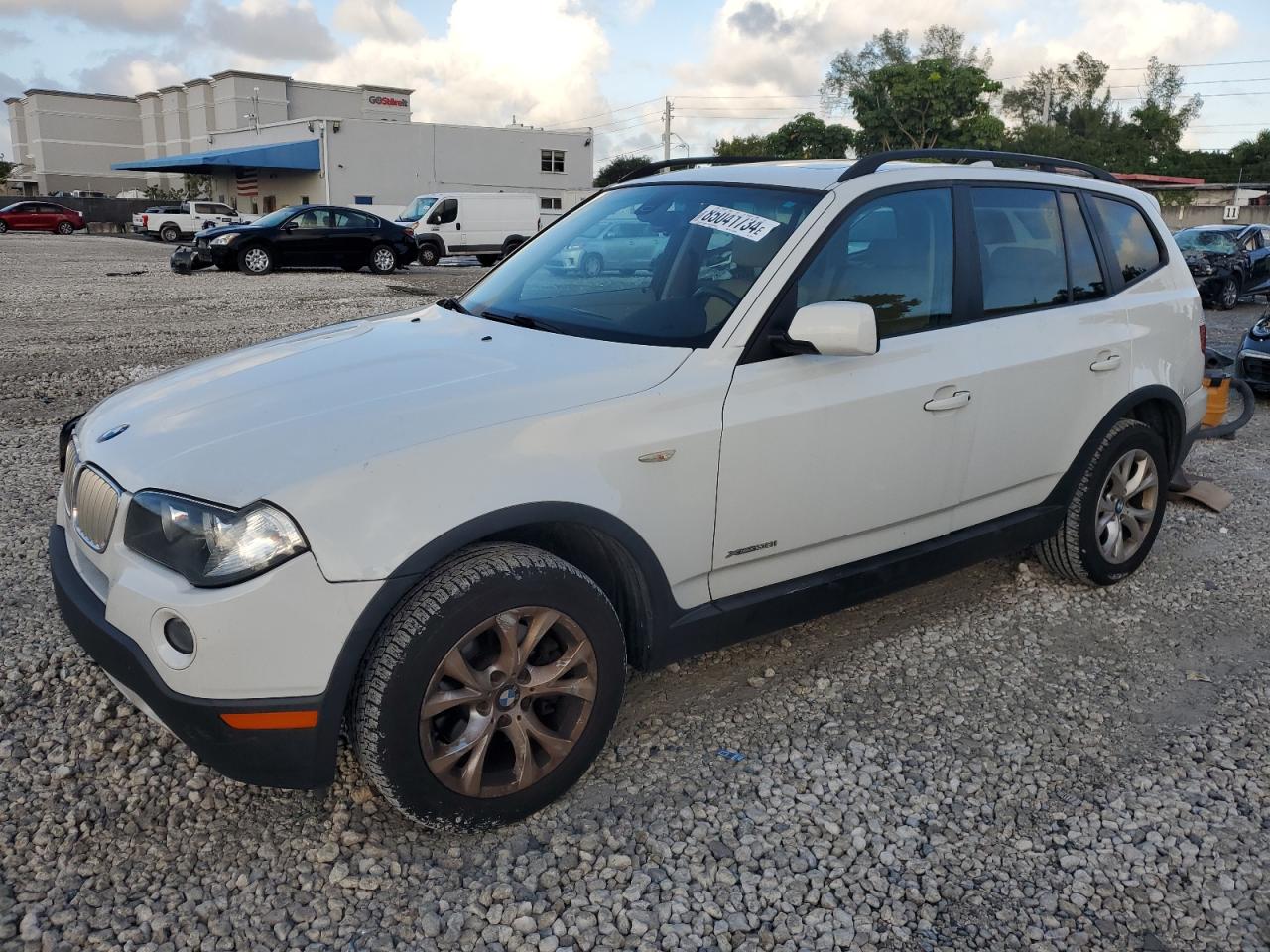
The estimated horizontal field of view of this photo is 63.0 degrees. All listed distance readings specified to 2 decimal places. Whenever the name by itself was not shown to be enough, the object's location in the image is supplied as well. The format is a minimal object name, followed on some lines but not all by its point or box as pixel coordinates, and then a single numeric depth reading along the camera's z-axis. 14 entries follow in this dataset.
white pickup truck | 39.69
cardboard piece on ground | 5.93
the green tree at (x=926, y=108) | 60.06
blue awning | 47.78
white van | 27.52
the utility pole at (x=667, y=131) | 69.19
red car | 42.38
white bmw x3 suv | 2.46
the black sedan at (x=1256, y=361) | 9.23
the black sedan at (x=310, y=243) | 21.62
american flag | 54.09
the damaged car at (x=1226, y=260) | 16.97
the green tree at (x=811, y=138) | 68.06
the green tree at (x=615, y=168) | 69.81
